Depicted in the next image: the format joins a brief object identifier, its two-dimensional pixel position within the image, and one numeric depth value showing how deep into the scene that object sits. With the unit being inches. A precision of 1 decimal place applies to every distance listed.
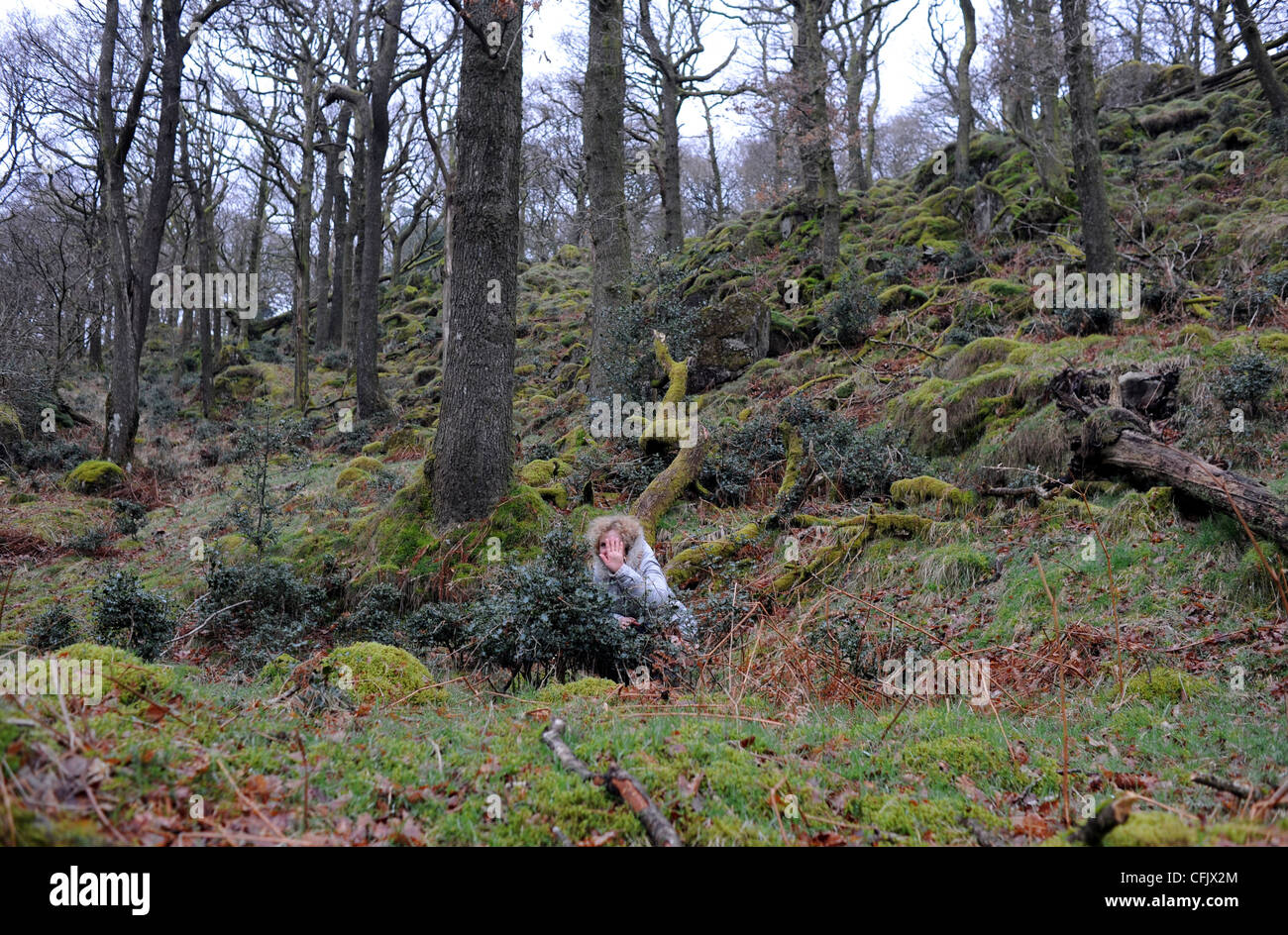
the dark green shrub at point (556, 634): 178.9
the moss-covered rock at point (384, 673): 148.1
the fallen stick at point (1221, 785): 89.7
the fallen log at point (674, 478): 347.6
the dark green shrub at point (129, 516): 409.4
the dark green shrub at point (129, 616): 209.5
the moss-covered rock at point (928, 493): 291.0
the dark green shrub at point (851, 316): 523.7
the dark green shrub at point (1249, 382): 259.1
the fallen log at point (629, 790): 81.6
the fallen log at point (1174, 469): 188.5
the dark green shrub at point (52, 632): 221.8
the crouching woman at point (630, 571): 207.5
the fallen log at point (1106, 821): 74.8
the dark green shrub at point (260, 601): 256.5
